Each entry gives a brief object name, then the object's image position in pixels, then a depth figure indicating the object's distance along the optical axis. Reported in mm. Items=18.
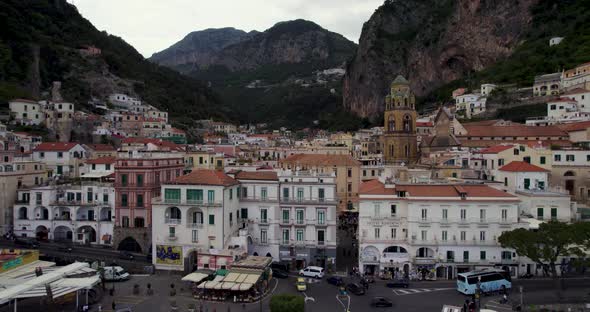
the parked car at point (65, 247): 48969
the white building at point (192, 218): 43875
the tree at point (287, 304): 28547
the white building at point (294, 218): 45656
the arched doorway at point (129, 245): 50219
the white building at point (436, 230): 41562
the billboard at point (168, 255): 44844
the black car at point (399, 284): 39188
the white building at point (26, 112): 88812
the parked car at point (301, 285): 38038
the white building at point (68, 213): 52812
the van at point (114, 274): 41531
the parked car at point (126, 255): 47188
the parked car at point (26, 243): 50219
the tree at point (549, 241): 34531
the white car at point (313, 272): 42062
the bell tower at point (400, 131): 86000
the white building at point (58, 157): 66188
